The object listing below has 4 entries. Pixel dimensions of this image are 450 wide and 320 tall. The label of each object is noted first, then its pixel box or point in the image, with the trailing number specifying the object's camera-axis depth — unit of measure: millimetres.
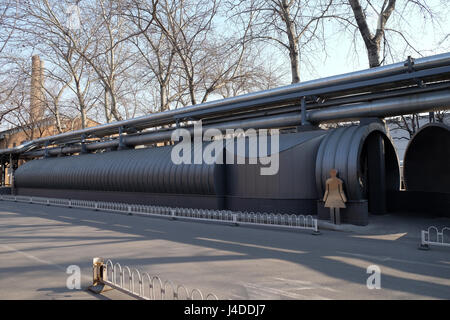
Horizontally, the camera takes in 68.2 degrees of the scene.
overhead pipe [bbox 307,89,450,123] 11227
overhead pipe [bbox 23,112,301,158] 15344
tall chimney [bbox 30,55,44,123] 38094
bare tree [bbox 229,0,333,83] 19812
